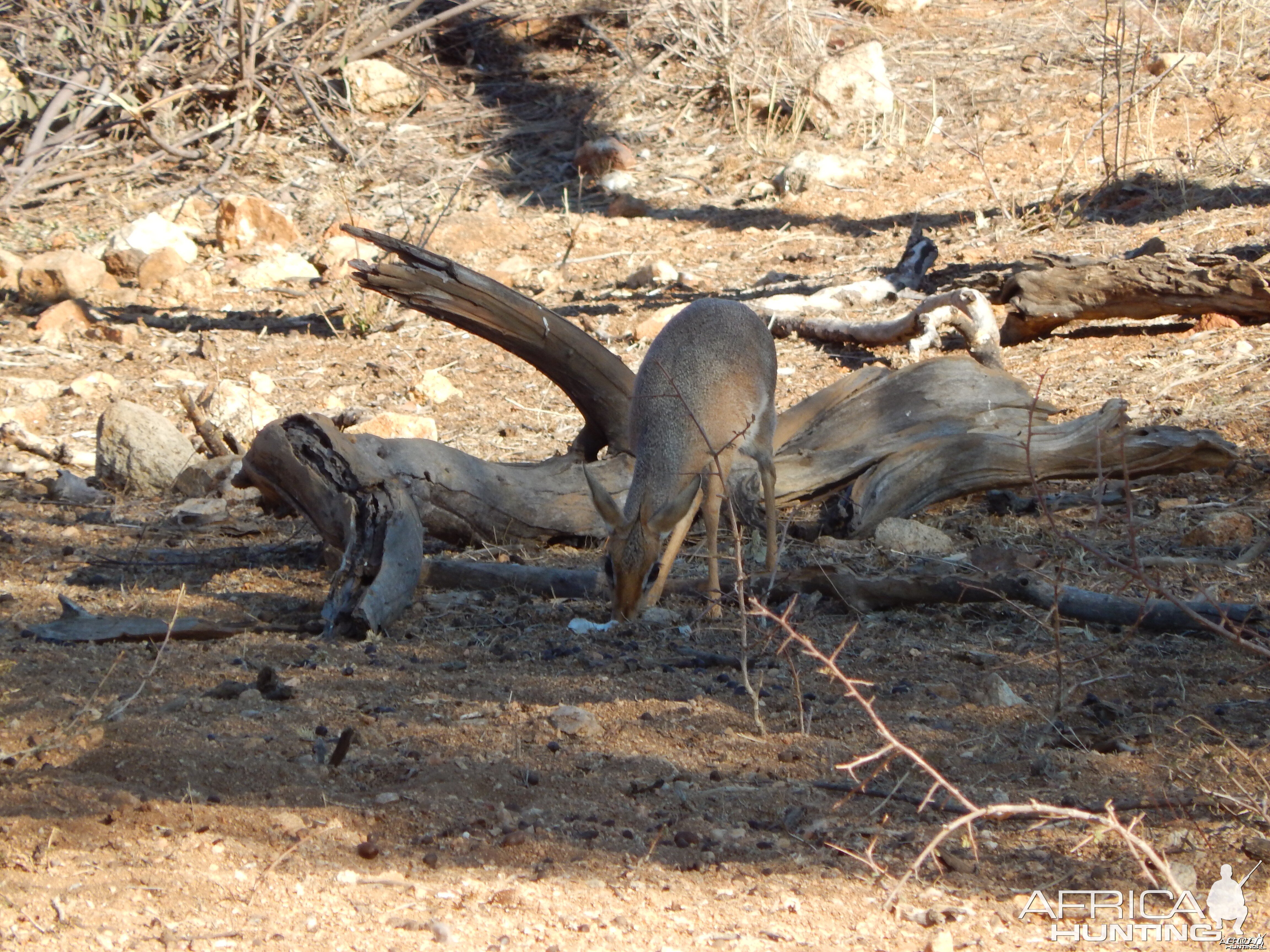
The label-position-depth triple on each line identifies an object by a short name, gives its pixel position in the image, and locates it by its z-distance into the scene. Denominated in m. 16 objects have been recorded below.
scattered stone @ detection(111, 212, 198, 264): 24.44
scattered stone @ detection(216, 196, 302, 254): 25.03
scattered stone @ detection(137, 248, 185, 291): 23.52
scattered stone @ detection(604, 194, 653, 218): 26.30
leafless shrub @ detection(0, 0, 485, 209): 27.09
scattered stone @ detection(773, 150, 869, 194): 25.89
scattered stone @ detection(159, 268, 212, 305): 23.11
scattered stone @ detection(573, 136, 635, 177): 28.34
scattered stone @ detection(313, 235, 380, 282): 23.92
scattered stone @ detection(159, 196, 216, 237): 25.95
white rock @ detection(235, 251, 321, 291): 23.73
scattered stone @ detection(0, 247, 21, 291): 23.37
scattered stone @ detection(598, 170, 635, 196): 27.55
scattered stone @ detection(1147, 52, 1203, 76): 26.59
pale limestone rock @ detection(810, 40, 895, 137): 28.19
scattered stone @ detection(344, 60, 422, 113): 30.59
